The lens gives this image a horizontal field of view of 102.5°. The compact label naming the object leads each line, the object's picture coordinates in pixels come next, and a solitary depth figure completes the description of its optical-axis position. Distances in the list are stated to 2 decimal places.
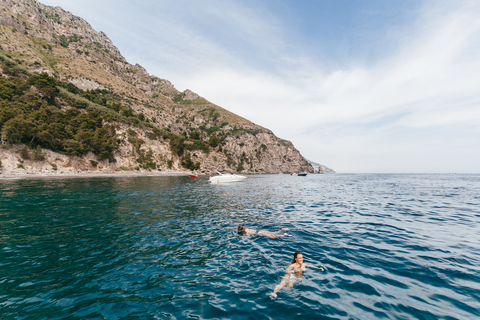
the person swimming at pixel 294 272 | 6.65
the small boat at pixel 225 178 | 48.78
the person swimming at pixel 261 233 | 11.59
